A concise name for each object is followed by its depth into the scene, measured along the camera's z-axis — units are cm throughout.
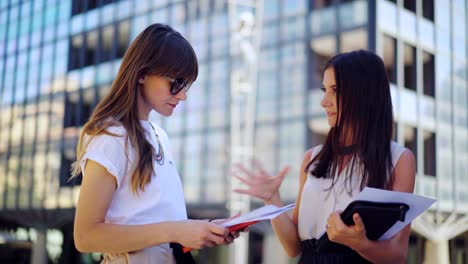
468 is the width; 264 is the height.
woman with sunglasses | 190
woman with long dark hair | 244
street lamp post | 1791
